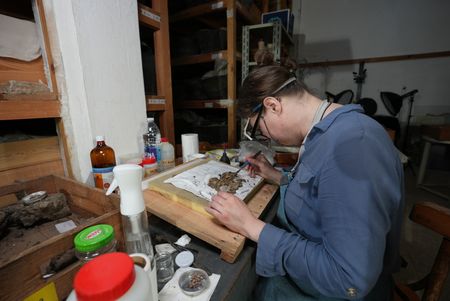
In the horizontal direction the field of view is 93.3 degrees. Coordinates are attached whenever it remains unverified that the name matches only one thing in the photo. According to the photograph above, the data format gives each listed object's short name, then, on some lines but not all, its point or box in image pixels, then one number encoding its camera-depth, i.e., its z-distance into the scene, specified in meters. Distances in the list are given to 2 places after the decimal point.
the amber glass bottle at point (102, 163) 0.83
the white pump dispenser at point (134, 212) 0.45
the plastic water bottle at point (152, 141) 1.12
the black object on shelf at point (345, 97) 3.50
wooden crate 0.38
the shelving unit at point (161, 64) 1.21
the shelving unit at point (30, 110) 0.73
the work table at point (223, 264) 0.53
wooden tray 0.59
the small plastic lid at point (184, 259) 0.57
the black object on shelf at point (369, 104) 3.63
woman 0.49
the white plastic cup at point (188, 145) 1.27
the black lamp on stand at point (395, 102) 3.54
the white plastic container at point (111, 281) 0.26
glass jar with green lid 0.40
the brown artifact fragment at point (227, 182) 0.82
